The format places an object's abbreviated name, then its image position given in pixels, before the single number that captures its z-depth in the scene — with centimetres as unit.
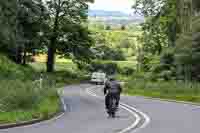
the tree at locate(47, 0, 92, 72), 8931
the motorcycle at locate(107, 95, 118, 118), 2494
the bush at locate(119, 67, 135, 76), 11088
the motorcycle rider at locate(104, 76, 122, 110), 2533
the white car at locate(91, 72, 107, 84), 8788
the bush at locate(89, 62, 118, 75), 10788
